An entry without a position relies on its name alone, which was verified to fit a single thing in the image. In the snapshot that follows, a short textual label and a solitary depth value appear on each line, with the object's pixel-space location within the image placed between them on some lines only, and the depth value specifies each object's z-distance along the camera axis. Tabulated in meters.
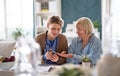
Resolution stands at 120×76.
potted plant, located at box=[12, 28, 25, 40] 5.75
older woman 2.48
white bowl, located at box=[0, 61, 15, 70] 2.10
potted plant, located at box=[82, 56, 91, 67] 2.07
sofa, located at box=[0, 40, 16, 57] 2.90
